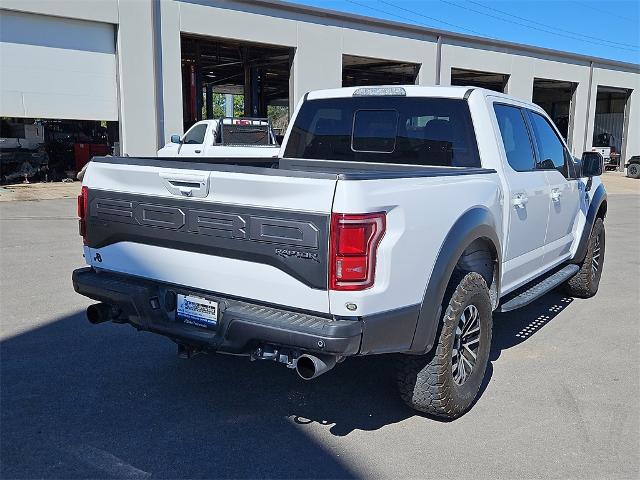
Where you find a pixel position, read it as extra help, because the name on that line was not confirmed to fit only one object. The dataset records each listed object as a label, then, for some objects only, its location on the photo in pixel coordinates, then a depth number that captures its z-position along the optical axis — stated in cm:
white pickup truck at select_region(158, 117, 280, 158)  1516
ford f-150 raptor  284
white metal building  1598
